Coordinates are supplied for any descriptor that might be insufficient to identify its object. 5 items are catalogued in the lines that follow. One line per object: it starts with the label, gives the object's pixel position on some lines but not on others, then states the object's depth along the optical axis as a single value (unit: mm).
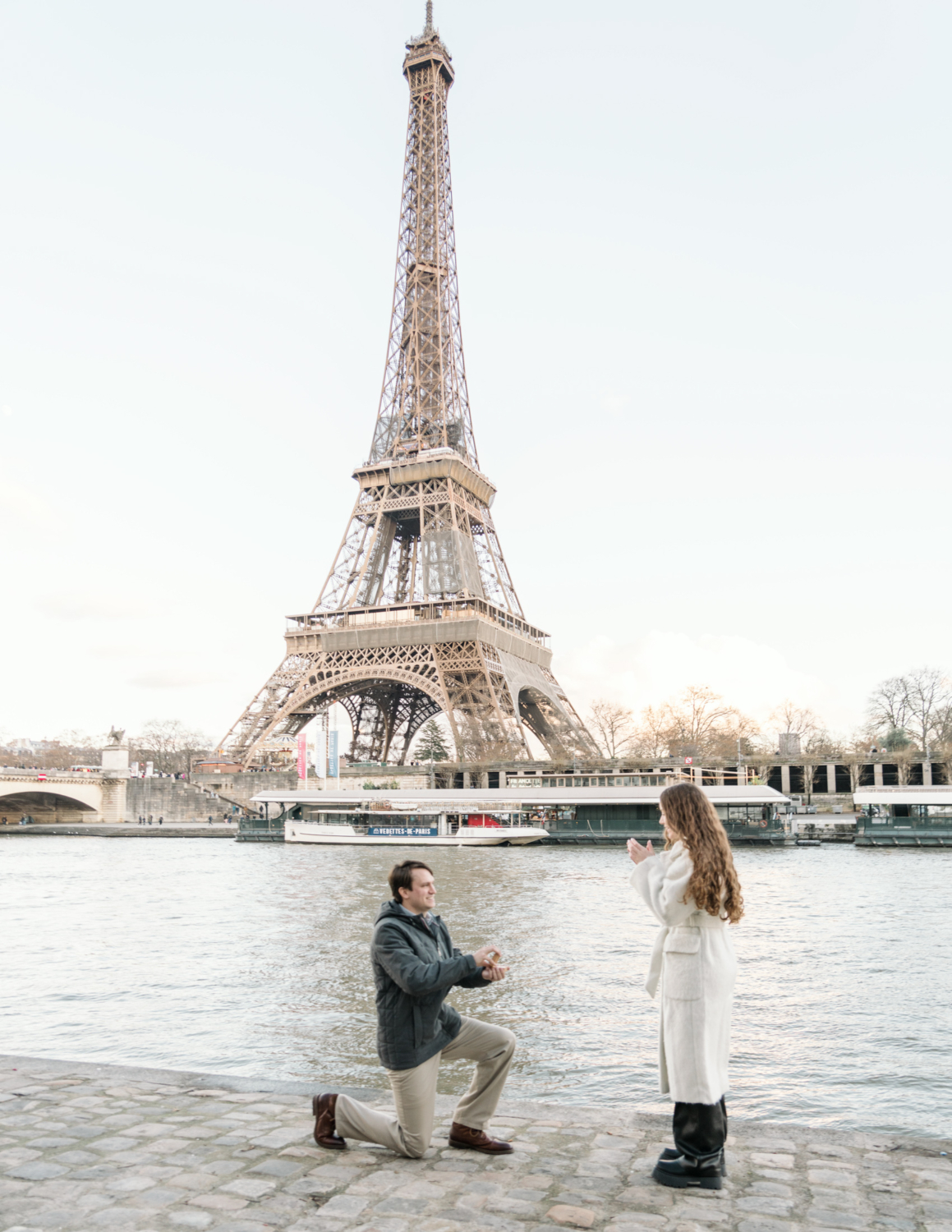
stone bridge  56594
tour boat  43906
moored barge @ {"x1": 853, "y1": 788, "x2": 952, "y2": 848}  40312
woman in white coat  4664
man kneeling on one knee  4992
